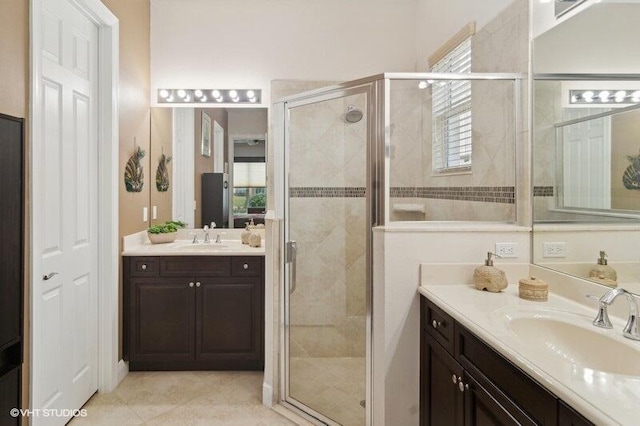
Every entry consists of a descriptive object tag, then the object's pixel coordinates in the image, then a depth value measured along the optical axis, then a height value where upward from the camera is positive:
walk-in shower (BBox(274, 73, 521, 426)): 1.94 +0.13
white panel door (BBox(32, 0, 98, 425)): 1.89 -0.04
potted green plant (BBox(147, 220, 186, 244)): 3.07 -0.20
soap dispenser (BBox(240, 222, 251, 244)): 3.18 -0.23
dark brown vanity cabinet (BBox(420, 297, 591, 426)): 0.99 -0.59
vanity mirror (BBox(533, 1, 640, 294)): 1.34 +0.28
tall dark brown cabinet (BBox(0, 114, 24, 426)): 1.56 -0.24
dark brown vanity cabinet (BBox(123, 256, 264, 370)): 2.77 -0.75
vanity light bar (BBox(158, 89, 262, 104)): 3.27 +1.02
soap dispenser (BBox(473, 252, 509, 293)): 1.73 -0.33
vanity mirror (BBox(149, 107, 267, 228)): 3.31 +0.41
